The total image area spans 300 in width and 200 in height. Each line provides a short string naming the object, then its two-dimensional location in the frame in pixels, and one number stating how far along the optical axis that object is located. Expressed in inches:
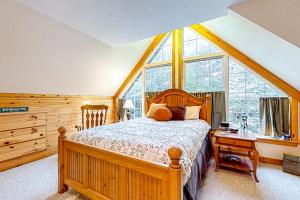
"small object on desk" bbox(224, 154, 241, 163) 104.6
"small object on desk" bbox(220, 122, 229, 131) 114.1
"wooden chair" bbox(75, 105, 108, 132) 136.6
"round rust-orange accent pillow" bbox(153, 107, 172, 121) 119.3
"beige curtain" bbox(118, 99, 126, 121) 188.5
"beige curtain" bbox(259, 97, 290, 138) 111.3
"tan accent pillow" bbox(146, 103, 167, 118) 132.5
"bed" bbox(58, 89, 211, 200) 49.8
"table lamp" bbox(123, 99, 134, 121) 168.4
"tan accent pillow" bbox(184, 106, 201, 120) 127.4
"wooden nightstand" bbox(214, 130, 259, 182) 90.5
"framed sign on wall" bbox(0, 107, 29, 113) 101.7
